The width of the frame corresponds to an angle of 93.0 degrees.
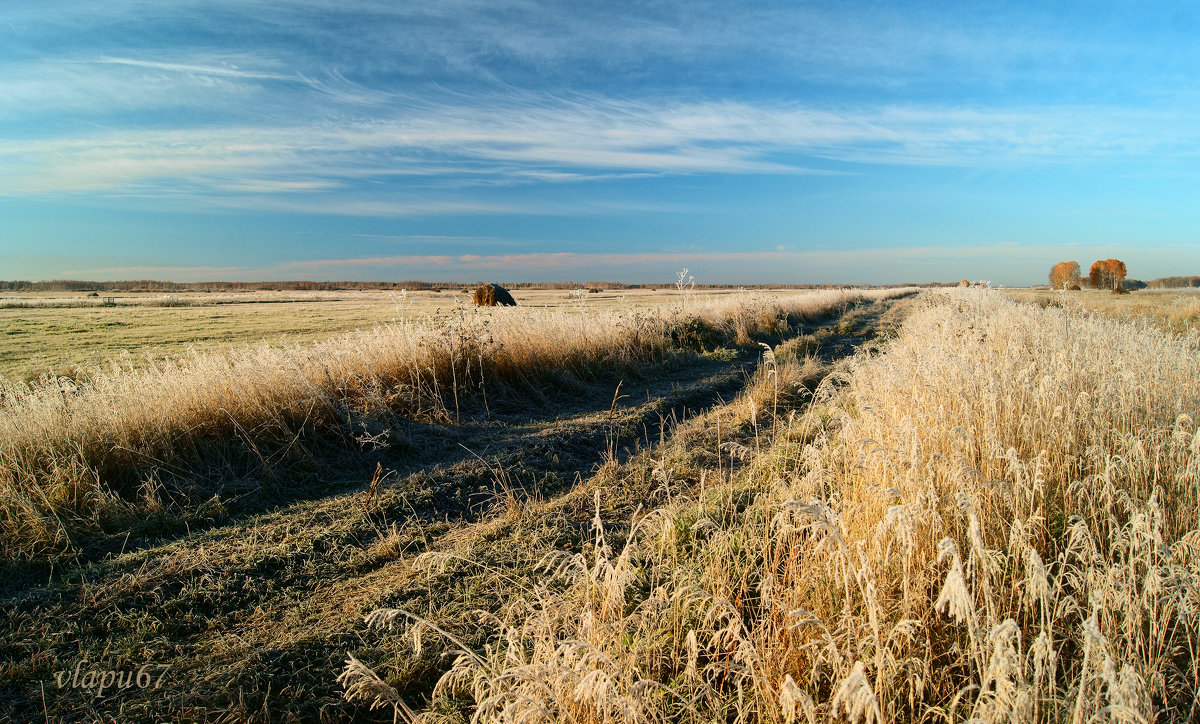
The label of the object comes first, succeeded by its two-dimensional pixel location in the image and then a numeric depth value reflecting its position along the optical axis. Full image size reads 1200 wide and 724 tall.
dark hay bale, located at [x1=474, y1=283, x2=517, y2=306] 33.88
